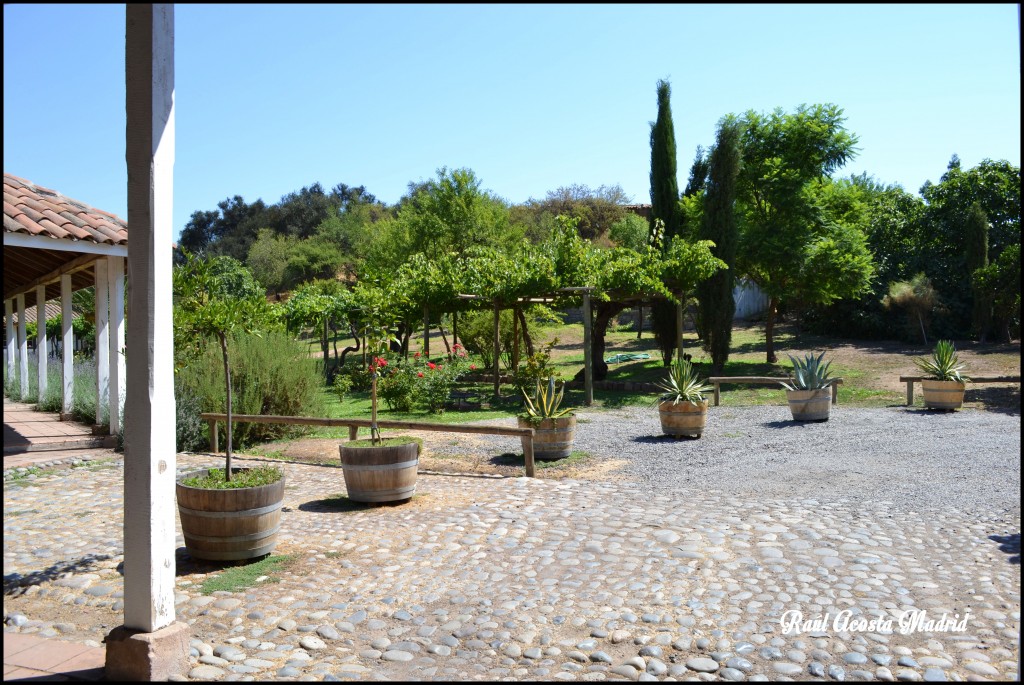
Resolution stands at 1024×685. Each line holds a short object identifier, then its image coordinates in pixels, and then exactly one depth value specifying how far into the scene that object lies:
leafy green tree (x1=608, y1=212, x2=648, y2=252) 31.34
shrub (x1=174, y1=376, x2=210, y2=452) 9.91
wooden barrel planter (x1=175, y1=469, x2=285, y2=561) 5.11
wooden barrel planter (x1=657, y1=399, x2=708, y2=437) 10.75
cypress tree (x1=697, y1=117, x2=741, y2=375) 19.30
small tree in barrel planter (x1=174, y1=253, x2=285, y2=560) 5.12
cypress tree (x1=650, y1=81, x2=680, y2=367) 21.22
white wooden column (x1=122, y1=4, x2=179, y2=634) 3.29
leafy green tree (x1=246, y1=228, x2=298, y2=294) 47.32
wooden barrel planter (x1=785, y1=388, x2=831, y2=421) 12.13
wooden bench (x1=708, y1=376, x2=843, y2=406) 13.83
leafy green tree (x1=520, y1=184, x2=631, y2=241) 45.31
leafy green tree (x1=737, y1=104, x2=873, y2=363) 19.50
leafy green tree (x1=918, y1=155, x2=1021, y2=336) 25.05
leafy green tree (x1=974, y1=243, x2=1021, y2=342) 16.28
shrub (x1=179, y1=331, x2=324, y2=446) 10.52
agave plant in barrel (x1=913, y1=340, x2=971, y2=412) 13.02
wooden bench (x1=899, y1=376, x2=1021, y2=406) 13.49
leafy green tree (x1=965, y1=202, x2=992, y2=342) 22.98
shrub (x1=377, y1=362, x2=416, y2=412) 14.91
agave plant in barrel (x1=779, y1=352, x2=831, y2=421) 12.14
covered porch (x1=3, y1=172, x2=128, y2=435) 8.66
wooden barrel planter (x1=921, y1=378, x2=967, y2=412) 13.00
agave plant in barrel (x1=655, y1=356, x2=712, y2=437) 10.76
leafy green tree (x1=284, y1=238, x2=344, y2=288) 45.88
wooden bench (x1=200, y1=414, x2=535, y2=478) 8.30
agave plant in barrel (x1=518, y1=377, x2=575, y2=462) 9.28
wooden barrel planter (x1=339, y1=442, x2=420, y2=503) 6.82
